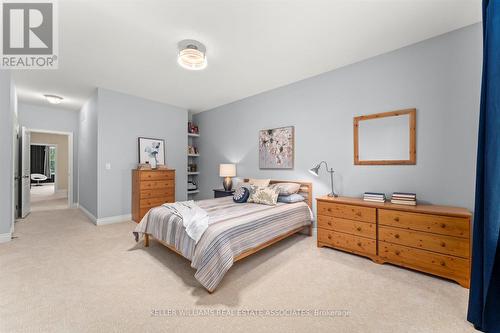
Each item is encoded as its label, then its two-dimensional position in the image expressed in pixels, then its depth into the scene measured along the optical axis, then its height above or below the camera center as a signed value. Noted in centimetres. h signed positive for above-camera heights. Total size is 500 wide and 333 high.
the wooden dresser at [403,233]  207 -78
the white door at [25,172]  450 -32
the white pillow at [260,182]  398 -38
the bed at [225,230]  199 -82
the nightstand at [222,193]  455 -69
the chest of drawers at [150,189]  423 -62
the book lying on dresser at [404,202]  249 -44
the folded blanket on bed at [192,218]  216 -64
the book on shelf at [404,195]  251 -36
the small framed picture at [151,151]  469 +23
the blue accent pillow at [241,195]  353 -56
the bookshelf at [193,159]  591 +7
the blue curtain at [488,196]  137 -20
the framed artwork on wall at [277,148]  392 +30
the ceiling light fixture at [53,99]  460 +133
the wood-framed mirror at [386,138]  268 +37
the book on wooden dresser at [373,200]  267 -45
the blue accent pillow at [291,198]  344 -58
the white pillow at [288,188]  353 -42
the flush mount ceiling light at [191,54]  259 +134
